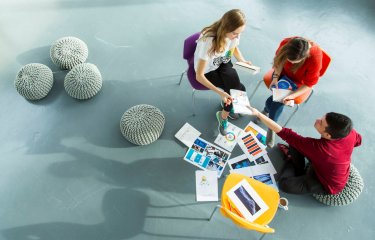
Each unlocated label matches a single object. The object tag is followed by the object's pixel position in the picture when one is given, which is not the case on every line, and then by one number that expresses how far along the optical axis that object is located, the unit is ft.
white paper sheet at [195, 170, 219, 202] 8.93
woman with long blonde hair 7.30
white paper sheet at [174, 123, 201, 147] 10.05
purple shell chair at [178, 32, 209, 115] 8.75
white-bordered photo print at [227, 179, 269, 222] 7.38
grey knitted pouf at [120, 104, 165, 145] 9.40
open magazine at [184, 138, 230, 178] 9.52
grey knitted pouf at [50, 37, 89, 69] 11.36
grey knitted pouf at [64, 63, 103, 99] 10.46
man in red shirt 6.79
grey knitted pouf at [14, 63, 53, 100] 10.41
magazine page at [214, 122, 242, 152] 10.00
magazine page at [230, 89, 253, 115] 8.56
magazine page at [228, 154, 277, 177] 9.41
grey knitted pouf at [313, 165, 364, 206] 8.61
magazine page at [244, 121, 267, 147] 10.11
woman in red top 7.40
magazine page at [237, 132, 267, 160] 9.76
